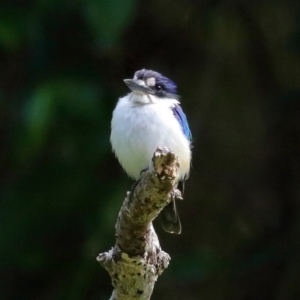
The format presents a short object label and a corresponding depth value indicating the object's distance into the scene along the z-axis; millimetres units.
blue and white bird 8836
